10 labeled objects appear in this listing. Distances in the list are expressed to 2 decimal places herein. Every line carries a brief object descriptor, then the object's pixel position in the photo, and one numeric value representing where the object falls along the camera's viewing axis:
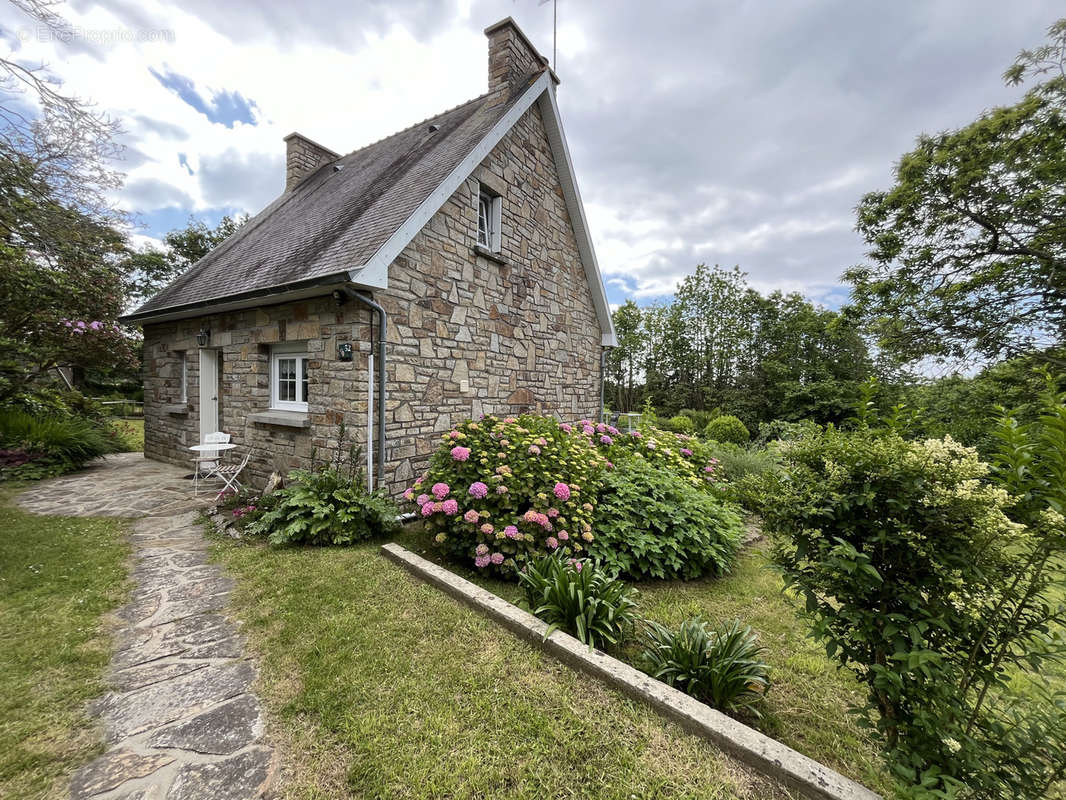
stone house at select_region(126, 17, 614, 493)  5.08
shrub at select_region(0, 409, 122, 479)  7.21
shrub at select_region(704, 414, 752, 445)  14.33
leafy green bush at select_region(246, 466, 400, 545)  4.38
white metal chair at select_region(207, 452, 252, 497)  5.74
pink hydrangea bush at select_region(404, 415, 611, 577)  3.77
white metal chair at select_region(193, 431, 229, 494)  6.55
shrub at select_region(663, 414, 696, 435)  16.04
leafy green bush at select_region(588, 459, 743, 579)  3.93
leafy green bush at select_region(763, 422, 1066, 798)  1.37
